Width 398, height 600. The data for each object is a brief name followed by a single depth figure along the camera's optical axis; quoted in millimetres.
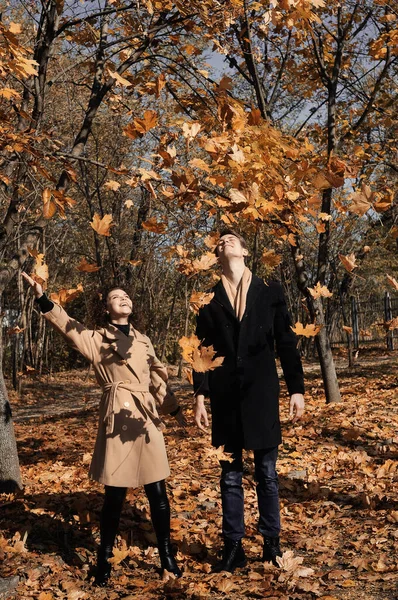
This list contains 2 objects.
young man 3197
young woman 3150
